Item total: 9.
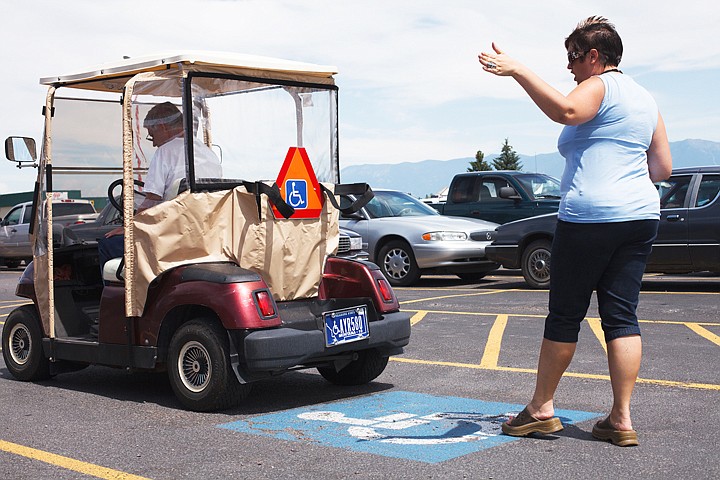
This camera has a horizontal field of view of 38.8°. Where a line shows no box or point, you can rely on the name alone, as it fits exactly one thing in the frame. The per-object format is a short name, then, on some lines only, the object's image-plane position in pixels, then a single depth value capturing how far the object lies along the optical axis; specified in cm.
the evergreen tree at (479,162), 11512
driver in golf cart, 661
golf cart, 619
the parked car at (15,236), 2583
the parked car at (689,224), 1298
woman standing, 508
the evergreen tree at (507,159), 14188
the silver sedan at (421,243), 1565
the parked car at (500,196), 1778
